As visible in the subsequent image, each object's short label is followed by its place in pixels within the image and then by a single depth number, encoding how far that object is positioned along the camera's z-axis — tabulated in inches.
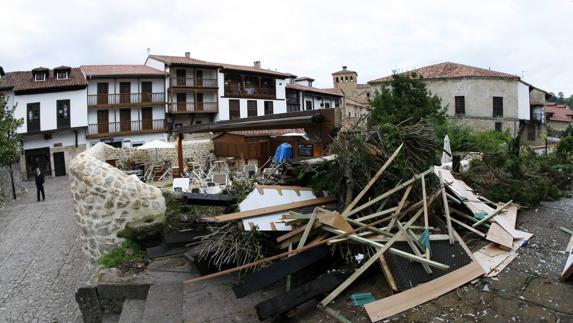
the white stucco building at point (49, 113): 1012.7
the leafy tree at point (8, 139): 652.1
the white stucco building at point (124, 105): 1118.4
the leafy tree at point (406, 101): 789.9
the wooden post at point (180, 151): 455.5
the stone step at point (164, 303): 162.7
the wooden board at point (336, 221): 159.3
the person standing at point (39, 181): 640.4
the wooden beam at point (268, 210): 177.7
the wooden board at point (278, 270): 146.0
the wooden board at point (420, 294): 131.3
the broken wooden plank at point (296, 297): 137.3
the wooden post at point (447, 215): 168.5
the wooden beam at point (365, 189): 174.9
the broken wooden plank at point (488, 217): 192.1
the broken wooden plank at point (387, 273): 140.6
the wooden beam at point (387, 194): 173.6
